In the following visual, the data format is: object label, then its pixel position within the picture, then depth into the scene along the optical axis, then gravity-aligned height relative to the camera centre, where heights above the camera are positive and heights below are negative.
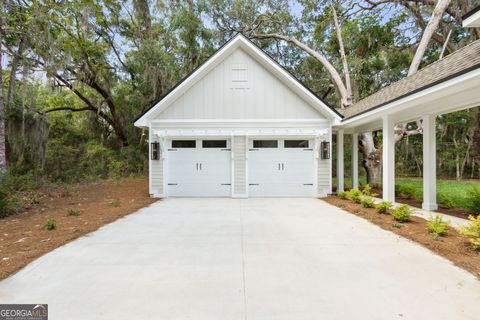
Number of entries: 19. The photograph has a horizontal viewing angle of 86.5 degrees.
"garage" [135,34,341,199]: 8.95 +0.95
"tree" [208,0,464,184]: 10.77 +5.49
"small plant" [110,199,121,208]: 6.98 -1.10
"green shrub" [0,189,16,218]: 5.86 -0.94
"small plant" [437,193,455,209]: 6.84 -1.06
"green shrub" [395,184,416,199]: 8.87 -0.98
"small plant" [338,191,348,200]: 8.33 -1.05
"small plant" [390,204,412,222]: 5.10 -1.02
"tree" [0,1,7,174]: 7.18 +0.85
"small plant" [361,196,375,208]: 6.72 -1.05
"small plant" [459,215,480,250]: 3.48 -1.00
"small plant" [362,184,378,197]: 7.62 -0.85
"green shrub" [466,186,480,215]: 5.95 -0.92
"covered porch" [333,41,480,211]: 4.64 +1.38
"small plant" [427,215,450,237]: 4.12 -1.06
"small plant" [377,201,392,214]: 5.99 -1.03
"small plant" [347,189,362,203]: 7.48 -0.98
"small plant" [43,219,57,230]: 4.64 -1.11
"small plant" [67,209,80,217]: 5.82 -1.13
